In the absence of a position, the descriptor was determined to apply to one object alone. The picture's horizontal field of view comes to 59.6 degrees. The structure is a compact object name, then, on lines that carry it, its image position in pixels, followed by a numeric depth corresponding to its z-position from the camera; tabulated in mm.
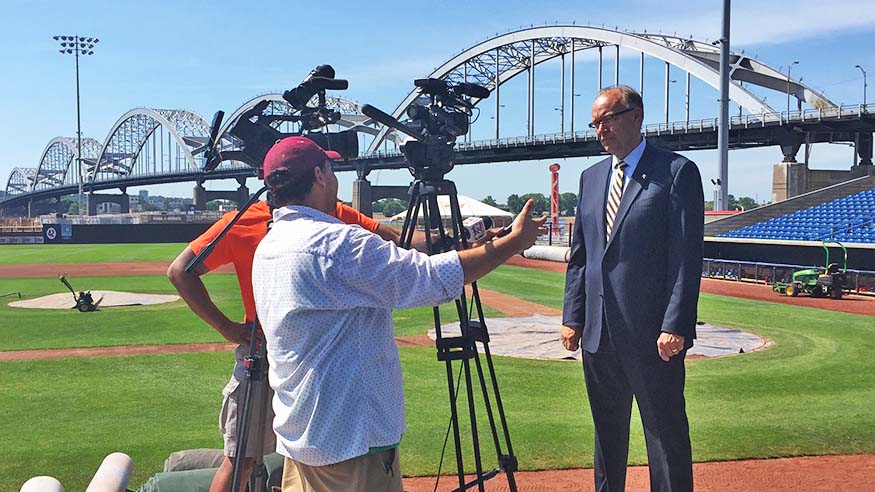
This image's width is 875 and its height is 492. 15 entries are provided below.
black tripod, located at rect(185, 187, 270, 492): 3027
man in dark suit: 3383
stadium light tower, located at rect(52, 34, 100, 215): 76062
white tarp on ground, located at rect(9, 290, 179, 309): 17016
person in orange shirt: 3670
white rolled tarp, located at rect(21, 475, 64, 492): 3477
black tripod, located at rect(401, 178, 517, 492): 3338
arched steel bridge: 43562
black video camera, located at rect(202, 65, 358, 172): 3701
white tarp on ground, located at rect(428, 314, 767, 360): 10430
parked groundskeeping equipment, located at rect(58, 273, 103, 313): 15759
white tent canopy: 37750
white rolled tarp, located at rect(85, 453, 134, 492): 3618
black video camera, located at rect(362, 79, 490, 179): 3445
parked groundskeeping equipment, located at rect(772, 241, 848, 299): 18031
